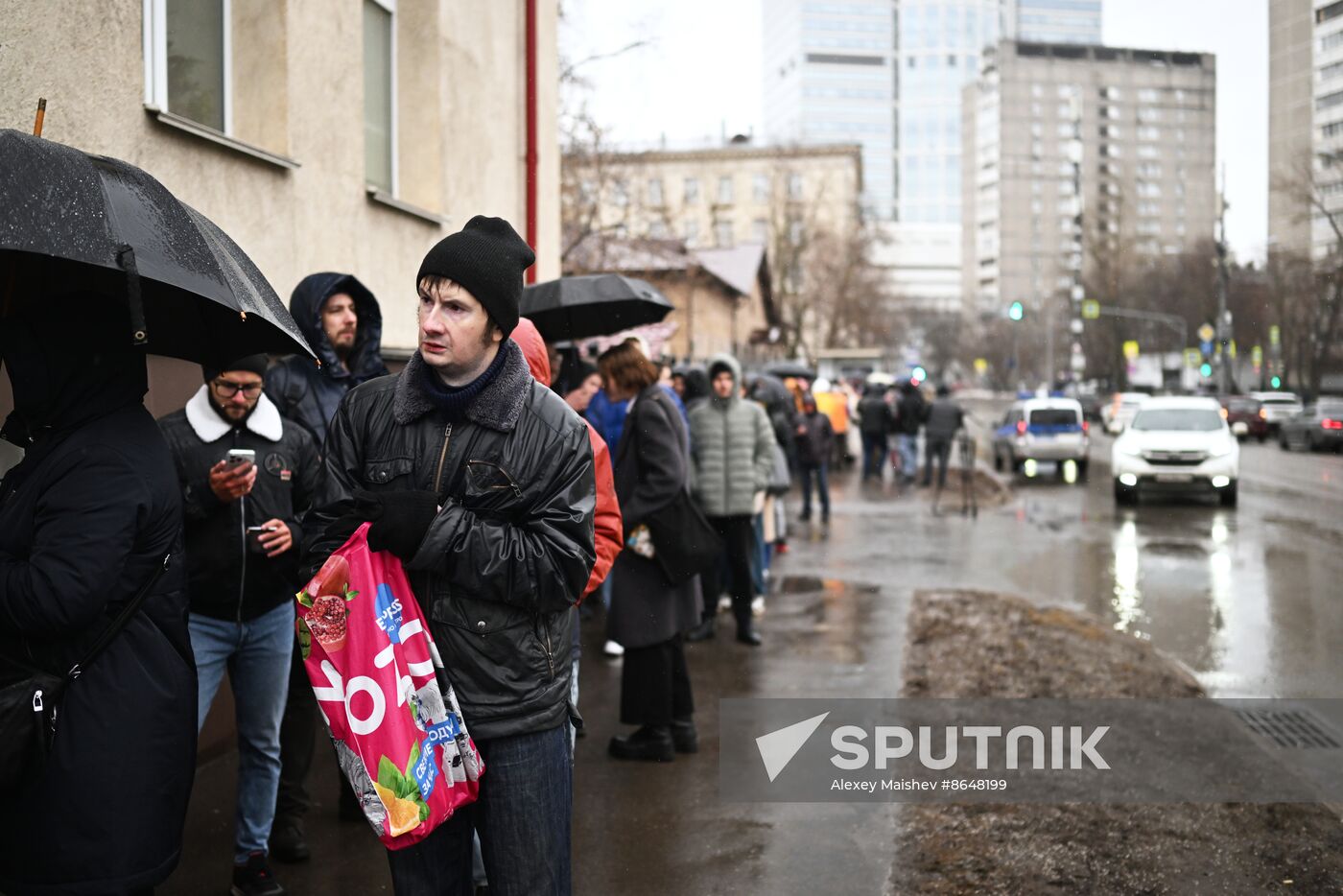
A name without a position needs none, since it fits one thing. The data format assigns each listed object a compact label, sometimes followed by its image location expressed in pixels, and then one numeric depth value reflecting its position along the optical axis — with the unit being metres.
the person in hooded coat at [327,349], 5.22
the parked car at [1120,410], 46.85
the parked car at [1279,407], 46.81
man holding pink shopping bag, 2.88
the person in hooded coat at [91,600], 2.80
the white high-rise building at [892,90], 183.25
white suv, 19.83
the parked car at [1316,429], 37.47
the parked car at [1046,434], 26.80
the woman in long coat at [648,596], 6.25
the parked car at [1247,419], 45.62
